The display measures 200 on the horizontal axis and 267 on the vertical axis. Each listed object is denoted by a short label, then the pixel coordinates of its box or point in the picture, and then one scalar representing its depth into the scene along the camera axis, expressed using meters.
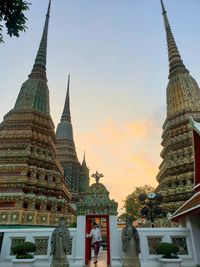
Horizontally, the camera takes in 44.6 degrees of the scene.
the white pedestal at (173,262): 11.44
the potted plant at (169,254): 11.46
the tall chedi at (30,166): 28.83
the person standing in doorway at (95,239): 12.88
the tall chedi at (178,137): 33.22
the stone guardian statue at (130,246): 10.99
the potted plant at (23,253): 11.80
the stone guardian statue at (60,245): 10.44
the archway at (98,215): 12.62
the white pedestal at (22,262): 11.76
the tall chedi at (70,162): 62.59
